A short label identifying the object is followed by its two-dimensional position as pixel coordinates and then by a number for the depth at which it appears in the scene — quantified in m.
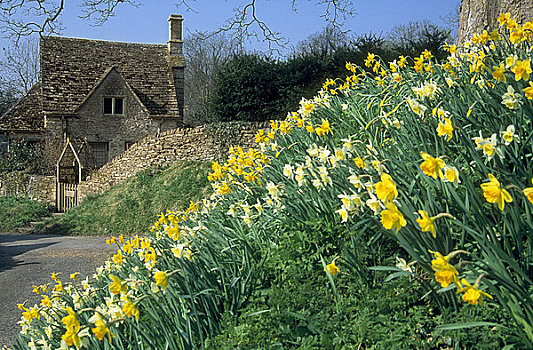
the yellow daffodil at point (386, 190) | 2.10
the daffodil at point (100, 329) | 2.46
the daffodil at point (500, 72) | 3.02
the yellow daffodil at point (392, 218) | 2.03
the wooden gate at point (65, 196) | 20.78
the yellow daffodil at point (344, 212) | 2.57
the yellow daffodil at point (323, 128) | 3.63
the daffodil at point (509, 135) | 2.59
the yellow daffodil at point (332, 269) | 2.61
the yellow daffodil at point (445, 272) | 1.87
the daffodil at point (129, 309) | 2.58
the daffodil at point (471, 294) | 1.78
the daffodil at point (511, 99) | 3.00
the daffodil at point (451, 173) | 2.16
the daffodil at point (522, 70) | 2.69
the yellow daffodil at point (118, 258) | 3.65
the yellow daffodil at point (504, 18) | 3.84
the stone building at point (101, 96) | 25.80
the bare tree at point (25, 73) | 39.74
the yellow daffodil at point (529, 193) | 2.00
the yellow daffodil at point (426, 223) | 1.97
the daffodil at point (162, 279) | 2.60
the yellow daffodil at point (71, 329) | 2.54
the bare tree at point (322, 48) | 17.88
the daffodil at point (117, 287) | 2.70
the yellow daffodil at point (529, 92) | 2.62
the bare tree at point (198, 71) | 41.00
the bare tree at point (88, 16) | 10.80
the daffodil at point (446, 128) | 2.48
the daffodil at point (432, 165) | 2.09
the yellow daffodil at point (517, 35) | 3.33
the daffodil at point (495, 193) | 1.93
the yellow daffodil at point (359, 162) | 2.75
